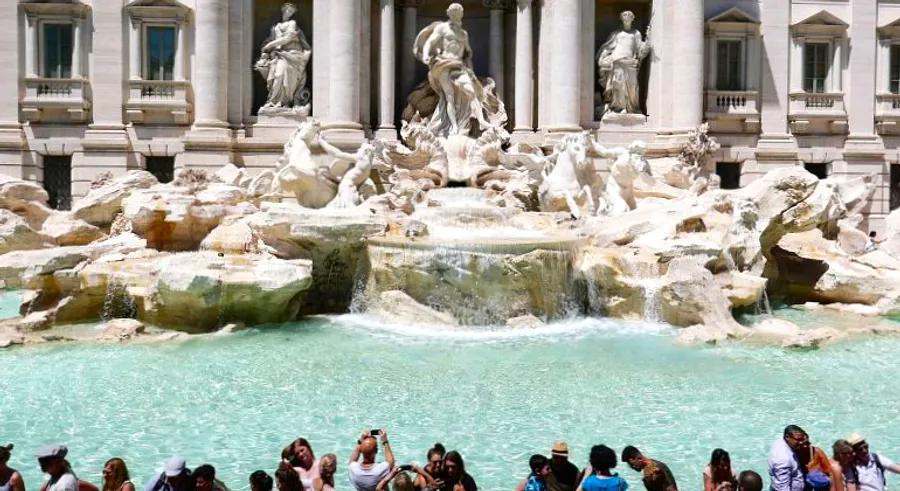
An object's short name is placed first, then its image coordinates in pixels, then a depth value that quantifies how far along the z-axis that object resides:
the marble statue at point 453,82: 18.19
